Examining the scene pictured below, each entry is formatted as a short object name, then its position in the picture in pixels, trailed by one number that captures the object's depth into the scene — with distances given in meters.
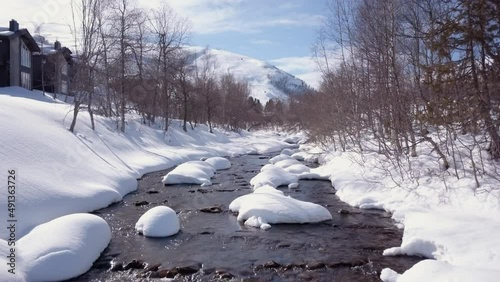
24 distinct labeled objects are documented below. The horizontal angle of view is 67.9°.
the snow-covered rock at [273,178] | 16.94
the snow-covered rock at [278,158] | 26.79
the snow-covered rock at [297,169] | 20.81
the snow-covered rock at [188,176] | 18.08
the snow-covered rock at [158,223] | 10.08
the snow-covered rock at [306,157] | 28.78
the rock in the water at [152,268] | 7.92
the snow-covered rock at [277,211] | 11.31
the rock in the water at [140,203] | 13.49
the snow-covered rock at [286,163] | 23.15
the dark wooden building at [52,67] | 45.09
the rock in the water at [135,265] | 8.07
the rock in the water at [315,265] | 8.13
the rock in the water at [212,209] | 12.78
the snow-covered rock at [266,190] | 13.68
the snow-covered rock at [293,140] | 60.02
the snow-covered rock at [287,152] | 35.27
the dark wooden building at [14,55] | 37.34
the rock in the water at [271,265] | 8.21
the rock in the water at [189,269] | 7.86
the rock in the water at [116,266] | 7.99
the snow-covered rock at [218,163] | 24.08
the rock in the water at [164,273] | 7.69
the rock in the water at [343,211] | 12.59
